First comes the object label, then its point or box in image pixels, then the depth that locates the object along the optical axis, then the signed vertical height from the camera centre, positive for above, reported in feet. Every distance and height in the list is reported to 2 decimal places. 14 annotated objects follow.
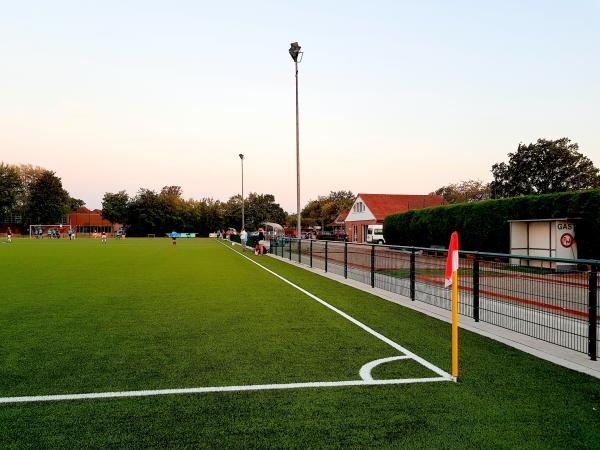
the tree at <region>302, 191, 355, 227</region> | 379.76 +14.41
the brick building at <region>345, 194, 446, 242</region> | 194.08 +8.89
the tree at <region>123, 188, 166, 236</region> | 327.88 +8.15
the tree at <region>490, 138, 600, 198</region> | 199.41 +25.23
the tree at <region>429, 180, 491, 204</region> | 309.42 +23.52
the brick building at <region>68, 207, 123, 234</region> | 392.68 +3.83
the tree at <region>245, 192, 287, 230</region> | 378.73 +14.19
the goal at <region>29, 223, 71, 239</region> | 310.45 -0.30
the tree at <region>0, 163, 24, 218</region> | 313.53 +27.06
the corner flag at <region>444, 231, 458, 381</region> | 15.99 -1.87
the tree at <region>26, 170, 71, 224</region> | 327.14 +20.27
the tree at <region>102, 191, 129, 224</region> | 344.90 +16.08
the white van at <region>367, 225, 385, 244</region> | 171.77 -2.68
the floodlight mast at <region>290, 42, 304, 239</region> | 83.82 +17.38
